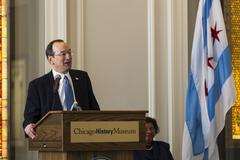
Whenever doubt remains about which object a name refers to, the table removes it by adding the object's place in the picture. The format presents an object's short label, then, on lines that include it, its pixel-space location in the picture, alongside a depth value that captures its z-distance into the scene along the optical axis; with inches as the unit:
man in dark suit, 316.4
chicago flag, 384.9
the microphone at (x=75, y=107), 296.1
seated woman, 376.1
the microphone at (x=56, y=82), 300.3
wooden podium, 277.2
